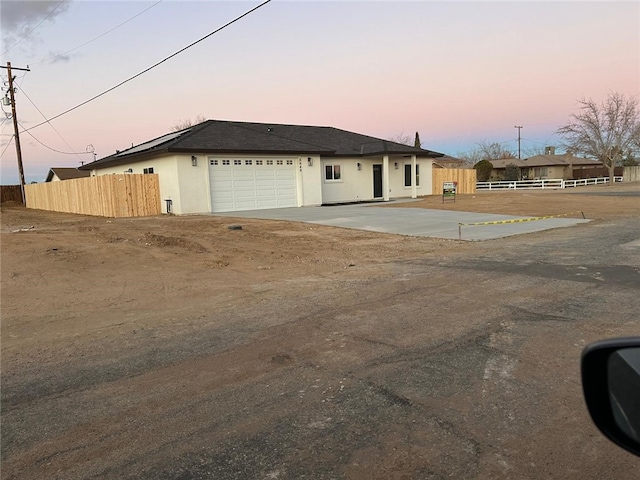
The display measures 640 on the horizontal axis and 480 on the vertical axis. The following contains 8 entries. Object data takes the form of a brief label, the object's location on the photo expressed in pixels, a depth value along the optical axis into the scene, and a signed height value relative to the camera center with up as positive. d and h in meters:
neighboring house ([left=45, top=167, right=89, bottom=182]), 61.89 +3.84
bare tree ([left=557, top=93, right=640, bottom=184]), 51.78 +4.32
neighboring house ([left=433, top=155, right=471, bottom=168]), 87.60 +3.68
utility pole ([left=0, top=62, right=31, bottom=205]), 35.50 +7.18
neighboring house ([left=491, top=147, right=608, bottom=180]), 68.75 +1.66
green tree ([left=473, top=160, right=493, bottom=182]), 56.00 +1.19
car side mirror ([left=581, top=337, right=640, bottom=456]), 1.43 -0.69
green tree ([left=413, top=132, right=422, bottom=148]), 72.25 +6.79
